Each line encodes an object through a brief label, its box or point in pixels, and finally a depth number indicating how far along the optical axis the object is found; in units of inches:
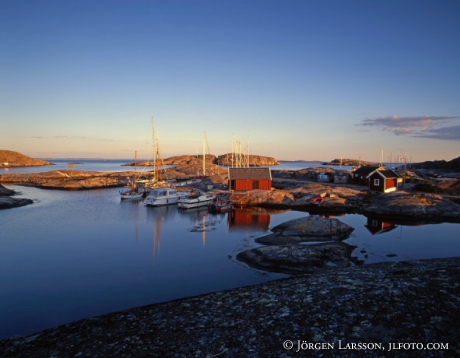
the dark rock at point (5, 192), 2369.8
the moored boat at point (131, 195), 2348.7
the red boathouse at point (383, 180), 2228.1
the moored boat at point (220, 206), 1845.5
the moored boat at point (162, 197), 2050.9
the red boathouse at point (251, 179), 2317.9
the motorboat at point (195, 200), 1946.4
